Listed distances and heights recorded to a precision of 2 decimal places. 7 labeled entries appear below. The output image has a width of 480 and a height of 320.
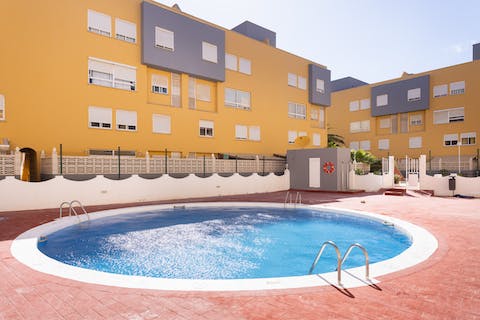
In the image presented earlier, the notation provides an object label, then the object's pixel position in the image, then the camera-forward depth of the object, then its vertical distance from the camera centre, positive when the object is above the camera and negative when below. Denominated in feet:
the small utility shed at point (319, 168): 77.66 -2.52
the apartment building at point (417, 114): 114.73 +20.54
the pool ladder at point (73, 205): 47.36 -7.52
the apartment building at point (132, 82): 58.18 +19.31
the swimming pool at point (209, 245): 18.42 -9.04
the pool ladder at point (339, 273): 16.52 -6.68
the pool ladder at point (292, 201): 51.55 -8.42
